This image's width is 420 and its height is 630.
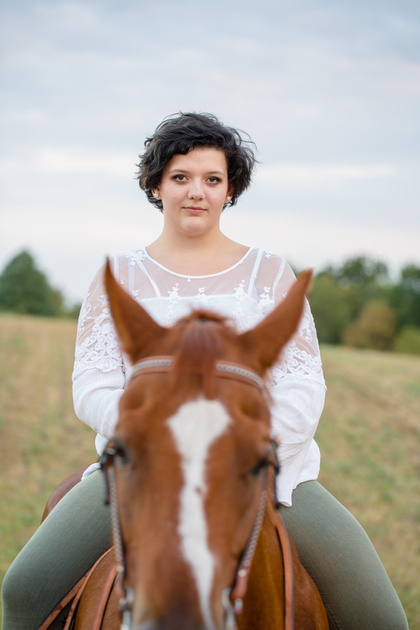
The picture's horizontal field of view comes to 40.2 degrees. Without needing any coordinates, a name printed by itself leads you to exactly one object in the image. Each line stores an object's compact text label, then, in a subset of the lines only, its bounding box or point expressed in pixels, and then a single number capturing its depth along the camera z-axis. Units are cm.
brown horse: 139
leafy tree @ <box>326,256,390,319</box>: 8172
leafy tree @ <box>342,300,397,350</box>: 5975
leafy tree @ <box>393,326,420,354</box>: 5322
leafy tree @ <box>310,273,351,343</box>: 6419
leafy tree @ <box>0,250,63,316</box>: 5694
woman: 258
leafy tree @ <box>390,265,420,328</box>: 6216
